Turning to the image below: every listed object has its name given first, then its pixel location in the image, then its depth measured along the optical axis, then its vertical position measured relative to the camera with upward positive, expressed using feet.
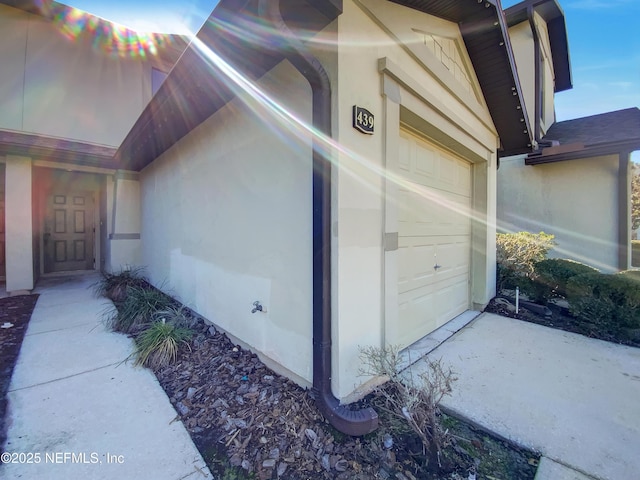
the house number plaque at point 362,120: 7.00 +2.96
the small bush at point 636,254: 32.24 -2.01
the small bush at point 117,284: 17.60 -3.39
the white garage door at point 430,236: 10.19 -0.03
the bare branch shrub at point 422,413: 5.57 -3.77
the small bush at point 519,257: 16.42 -1.27
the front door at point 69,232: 23.86 +0.11
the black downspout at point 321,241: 6.52 -0.15
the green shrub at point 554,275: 14.01 -2.00
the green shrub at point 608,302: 11.28 -2.78
